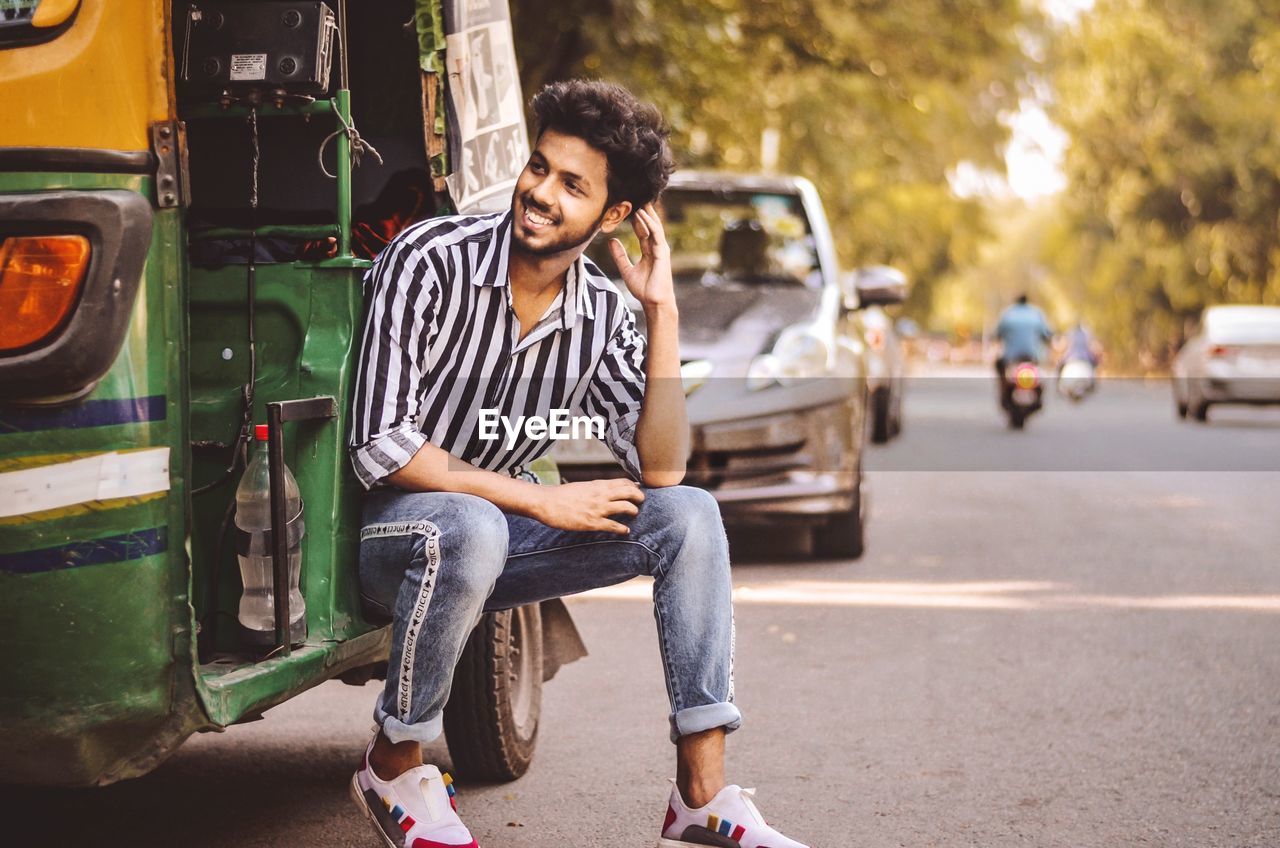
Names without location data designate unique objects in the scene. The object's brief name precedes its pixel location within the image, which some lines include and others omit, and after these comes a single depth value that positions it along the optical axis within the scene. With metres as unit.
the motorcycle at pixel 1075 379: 28.98
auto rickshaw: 2.80
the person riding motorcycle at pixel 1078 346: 28.53
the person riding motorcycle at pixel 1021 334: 21.17
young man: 3.45
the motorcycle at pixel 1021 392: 20.67
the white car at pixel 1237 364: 22.44
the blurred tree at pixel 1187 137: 41.06
